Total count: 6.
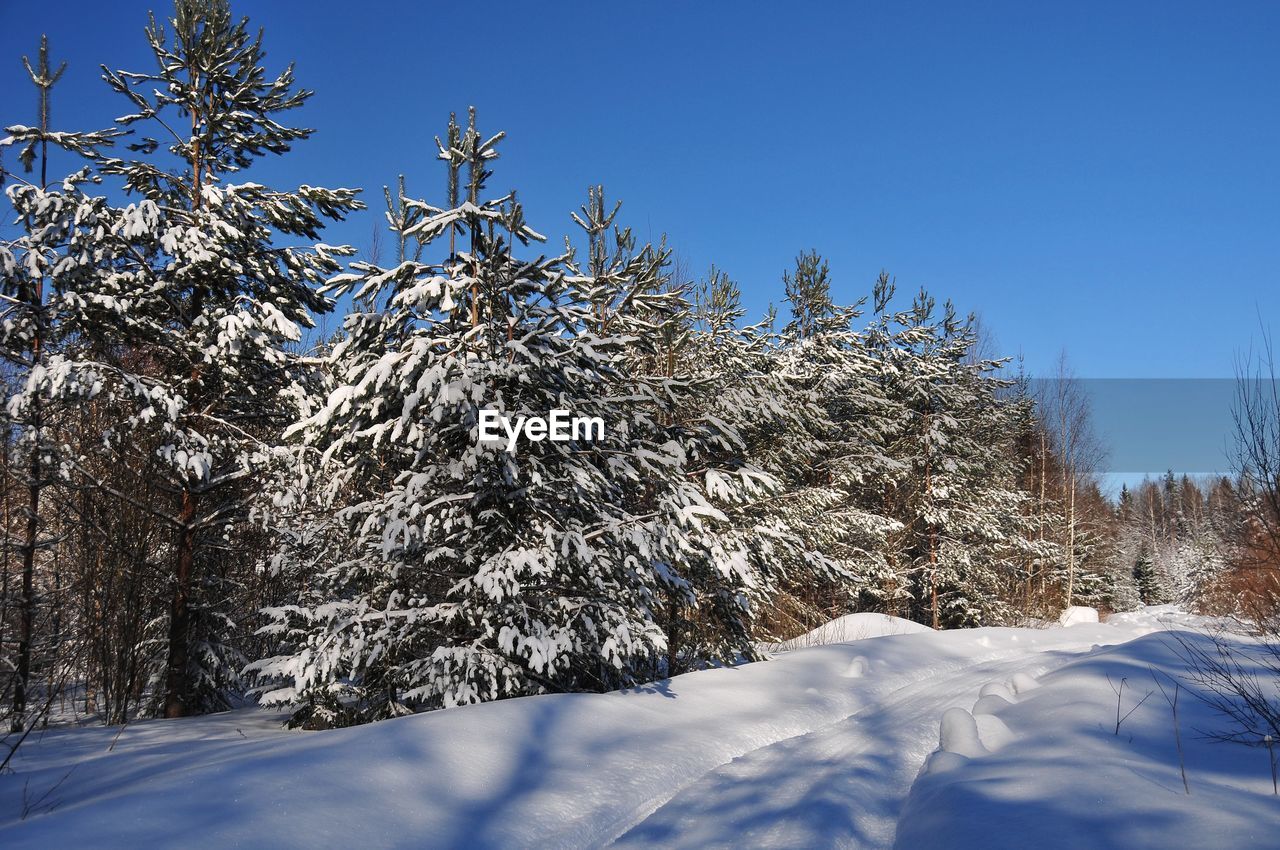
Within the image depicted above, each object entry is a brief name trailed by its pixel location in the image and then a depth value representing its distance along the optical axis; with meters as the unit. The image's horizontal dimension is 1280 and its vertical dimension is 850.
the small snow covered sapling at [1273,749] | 3.87
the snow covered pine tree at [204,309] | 8.91
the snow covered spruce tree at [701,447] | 8.95
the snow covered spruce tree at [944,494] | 20.38
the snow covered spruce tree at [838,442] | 16.30
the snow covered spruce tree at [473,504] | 6.98
